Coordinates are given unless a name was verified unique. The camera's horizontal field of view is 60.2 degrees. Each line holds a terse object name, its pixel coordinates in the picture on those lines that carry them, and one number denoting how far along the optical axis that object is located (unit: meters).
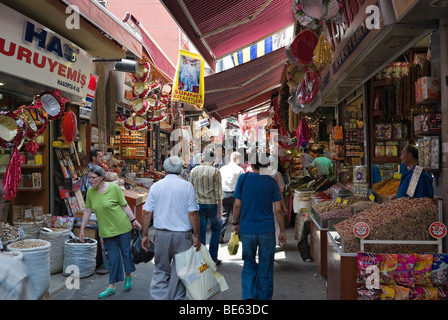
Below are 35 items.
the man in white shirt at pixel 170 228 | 4.23
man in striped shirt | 6.54
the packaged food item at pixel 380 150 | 7.39
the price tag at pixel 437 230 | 3.45
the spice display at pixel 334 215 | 5.16
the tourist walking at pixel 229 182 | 7.95
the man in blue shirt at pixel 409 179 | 4.23
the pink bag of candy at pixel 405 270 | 3.39
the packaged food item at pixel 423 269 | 3.37
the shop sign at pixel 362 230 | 3.54
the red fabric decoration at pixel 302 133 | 8.43
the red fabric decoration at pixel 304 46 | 6.01
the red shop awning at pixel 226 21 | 5.48
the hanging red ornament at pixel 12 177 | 4.88
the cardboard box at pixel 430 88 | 3.69
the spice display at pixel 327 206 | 5.67
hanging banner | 9.90
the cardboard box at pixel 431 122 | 3.63
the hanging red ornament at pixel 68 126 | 6.44
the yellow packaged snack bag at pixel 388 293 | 3.37
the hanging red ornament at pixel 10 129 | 4.69
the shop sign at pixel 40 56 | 4.76
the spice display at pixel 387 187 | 6.16
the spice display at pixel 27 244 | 5.02
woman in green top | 5.13
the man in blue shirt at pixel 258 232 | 4.50
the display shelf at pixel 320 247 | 5.18
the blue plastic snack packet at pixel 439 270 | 3.37
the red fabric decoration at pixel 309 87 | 6.38
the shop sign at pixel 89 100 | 8.10
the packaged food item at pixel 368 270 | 3.42
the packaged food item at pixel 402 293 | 3.36
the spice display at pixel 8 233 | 5.29
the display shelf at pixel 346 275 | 3.63
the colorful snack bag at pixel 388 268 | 3.41
